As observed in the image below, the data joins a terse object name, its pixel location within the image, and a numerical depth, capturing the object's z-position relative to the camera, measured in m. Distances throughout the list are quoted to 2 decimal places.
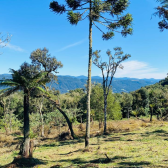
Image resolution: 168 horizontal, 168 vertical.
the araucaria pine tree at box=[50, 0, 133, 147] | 11.65
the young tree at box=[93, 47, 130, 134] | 20.19
